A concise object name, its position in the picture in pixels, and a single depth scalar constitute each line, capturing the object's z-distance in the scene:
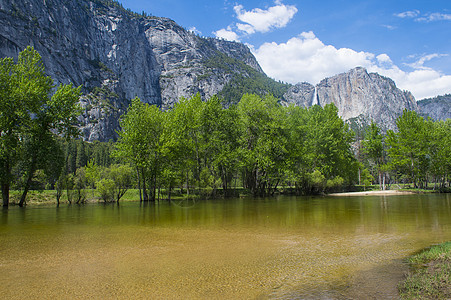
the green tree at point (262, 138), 40.81
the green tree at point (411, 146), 49.38
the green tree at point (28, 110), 24.84
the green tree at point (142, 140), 31.91
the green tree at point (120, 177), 34.44
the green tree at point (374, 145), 55.74
